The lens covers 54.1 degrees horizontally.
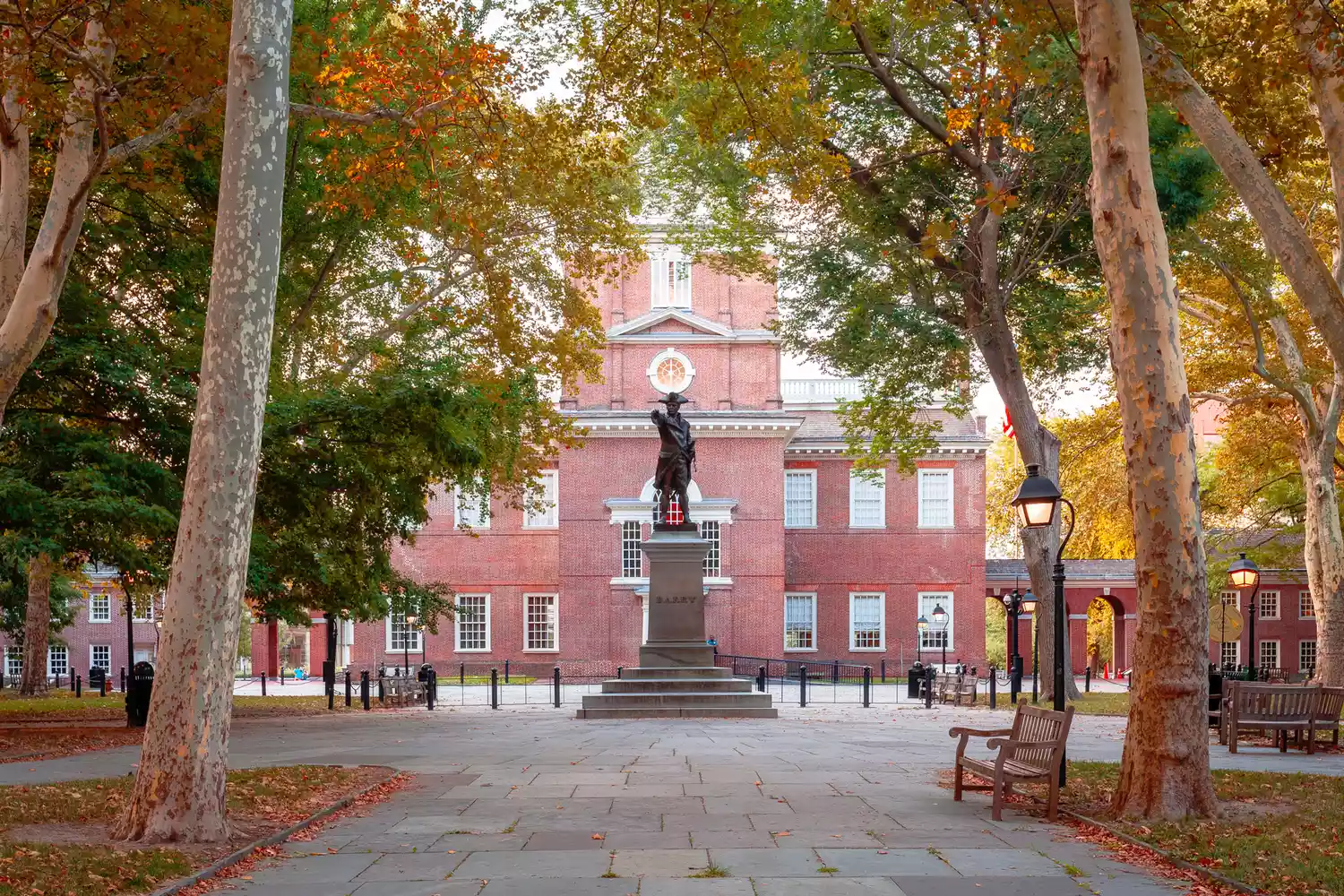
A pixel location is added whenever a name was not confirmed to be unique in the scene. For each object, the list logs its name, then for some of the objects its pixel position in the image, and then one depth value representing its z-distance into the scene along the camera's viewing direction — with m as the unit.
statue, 24.42
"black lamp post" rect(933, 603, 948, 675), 38.97
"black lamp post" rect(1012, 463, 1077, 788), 11.11
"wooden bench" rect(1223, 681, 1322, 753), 14.48
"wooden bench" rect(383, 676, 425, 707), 28.83
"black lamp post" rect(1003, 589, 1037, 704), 27.07
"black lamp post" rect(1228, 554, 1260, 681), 23.14
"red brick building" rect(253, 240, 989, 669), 43.31
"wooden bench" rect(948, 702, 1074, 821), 9.43
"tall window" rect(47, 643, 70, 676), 55.41
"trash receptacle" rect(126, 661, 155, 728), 19.14
